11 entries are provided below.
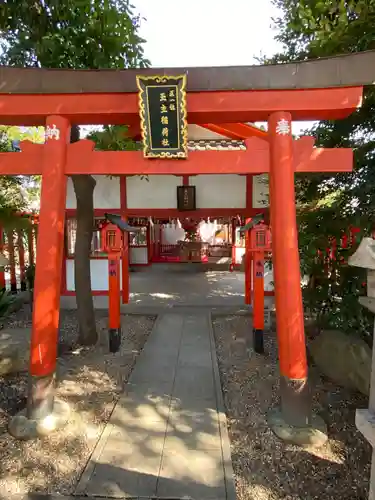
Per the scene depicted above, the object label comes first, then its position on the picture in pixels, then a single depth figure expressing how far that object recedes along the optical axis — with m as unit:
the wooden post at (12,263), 9.98
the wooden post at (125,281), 9.43
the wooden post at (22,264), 10.30
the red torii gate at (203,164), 3.96
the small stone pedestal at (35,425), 3.75
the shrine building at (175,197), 9.16
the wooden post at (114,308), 6.36
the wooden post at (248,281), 9.24
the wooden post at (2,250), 9.48
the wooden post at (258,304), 6.30
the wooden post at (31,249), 9.79
